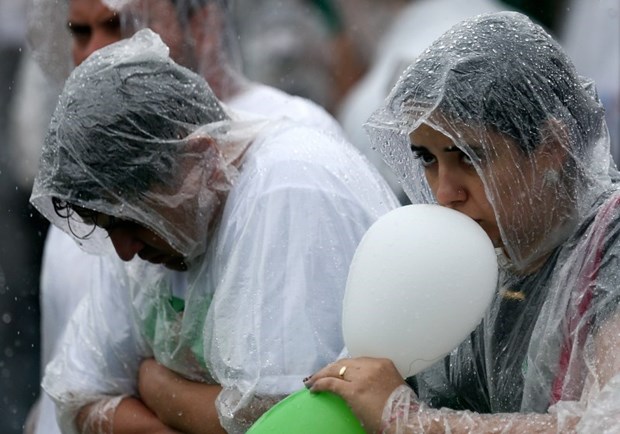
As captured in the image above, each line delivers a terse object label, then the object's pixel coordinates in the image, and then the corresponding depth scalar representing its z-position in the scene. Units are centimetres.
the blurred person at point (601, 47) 956
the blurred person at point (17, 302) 990
